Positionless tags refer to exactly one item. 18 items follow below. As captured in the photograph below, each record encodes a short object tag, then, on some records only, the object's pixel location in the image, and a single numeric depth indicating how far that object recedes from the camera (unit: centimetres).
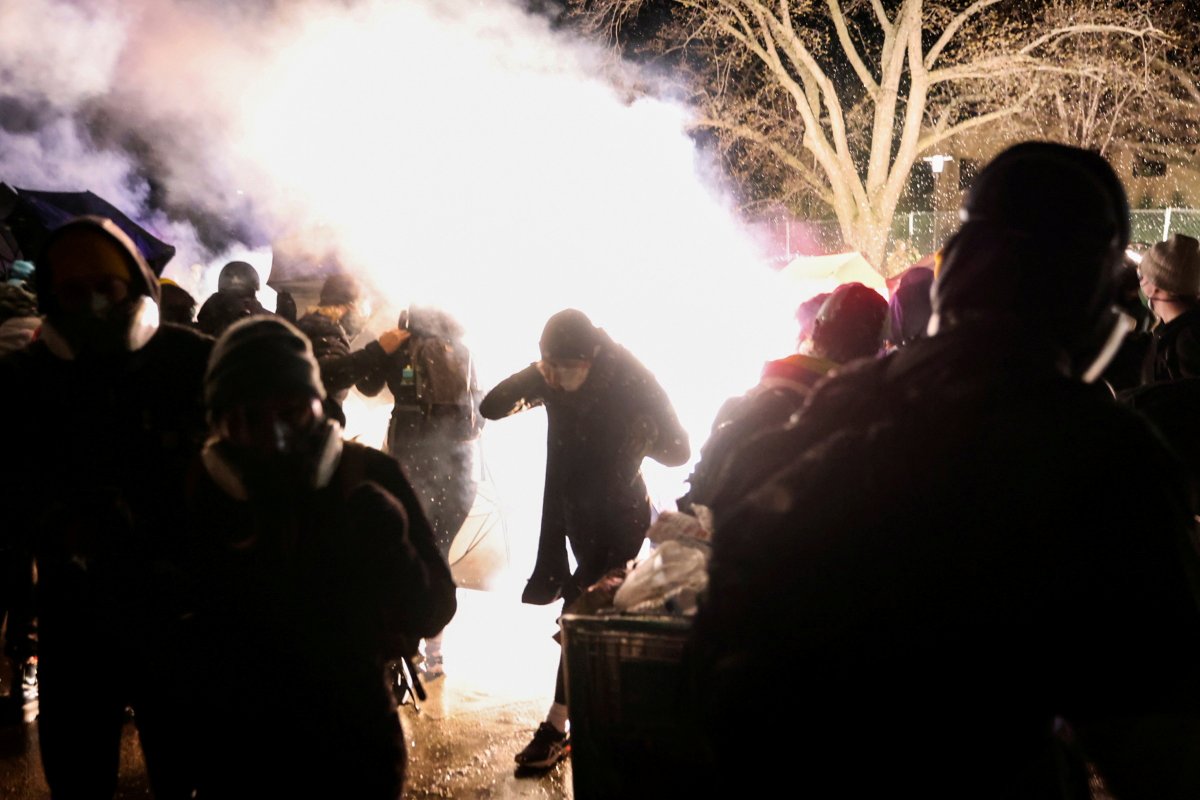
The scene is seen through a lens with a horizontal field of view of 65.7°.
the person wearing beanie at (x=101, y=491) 270
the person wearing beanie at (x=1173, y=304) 479
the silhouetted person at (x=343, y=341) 566
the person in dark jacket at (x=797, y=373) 298
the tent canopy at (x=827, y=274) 748
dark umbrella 858
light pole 2407
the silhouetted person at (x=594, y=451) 445
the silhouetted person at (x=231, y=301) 637
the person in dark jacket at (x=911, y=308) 454
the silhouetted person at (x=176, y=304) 647
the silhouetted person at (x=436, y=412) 585
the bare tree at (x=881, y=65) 1945
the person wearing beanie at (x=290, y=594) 229
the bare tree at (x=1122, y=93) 1922
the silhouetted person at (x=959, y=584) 152
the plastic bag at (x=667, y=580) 289
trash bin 276
